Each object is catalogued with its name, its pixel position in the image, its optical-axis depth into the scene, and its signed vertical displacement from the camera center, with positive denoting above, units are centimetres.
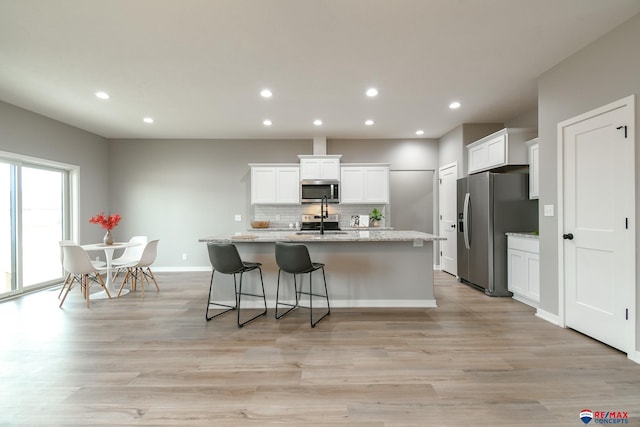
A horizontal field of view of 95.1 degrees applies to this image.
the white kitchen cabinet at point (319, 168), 570 +90
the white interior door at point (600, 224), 235 -9
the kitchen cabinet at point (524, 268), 353 -70
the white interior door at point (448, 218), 532 -8
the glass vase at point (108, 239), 431 -36
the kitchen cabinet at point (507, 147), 409 +95
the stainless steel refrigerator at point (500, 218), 405 -6
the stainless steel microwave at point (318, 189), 568 +49
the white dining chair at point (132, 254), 471 -67
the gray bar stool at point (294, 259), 303 -47
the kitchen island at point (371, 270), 363 -70
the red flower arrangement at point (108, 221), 414 -9
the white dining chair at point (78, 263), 369 -61
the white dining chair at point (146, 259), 424 -65
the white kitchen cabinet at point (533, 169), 383 +60
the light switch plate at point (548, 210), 310 +4
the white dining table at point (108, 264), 412 -71
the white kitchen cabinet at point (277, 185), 575 +58
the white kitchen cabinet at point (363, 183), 577 +62
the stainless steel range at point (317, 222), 586 -16
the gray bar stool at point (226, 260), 310 -50
